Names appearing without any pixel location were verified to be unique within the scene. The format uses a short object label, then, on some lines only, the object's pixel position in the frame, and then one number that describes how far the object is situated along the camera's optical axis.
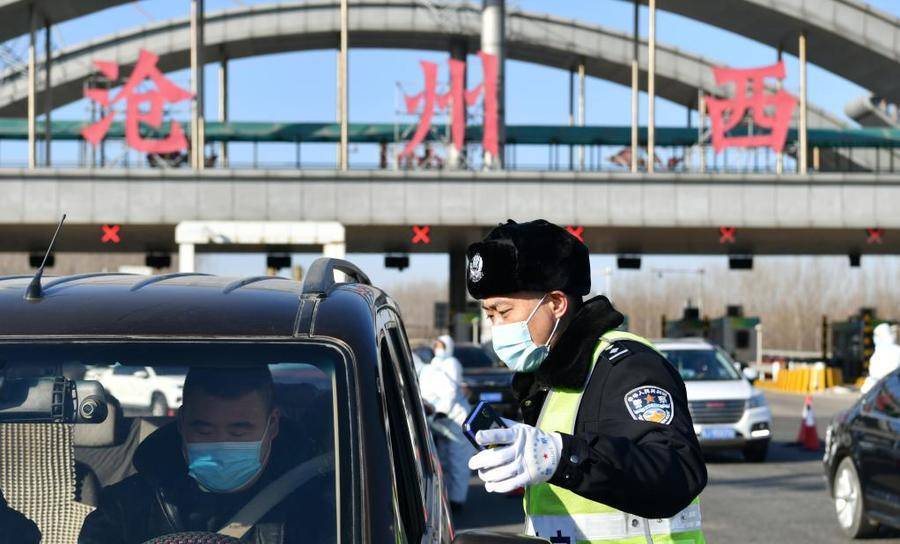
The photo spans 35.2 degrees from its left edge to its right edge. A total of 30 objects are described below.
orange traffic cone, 21.23
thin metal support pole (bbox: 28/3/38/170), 37.47
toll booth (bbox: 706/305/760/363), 53.84
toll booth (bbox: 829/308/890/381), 48.66
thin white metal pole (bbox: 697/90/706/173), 39.47
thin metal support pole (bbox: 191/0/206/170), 37.62
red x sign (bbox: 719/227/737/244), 37.81
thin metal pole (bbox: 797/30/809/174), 38.81
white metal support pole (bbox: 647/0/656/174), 38.56
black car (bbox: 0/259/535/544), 3.15
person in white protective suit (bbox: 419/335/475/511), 13.81
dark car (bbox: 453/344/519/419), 24.17
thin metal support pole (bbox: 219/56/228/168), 48.19
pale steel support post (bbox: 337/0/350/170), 37.14
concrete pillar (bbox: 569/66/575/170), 51.56
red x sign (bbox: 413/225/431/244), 37.44
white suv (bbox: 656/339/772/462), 19.28
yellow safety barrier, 44.91
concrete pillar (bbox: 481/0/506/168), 37.59
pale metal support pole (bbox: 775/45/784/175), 38.72
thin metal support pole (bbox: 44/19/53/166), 38.74
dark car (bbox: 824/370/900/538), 11.21
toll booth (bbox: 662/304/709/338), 54.19
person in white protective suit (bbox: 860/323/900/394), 17.88
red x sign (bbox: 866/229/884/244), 38.25
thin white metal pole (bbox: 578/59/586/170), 48.94
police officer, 3.02
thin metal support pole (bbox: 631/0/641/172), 39.41
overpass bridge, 36.38
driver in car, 3.22
